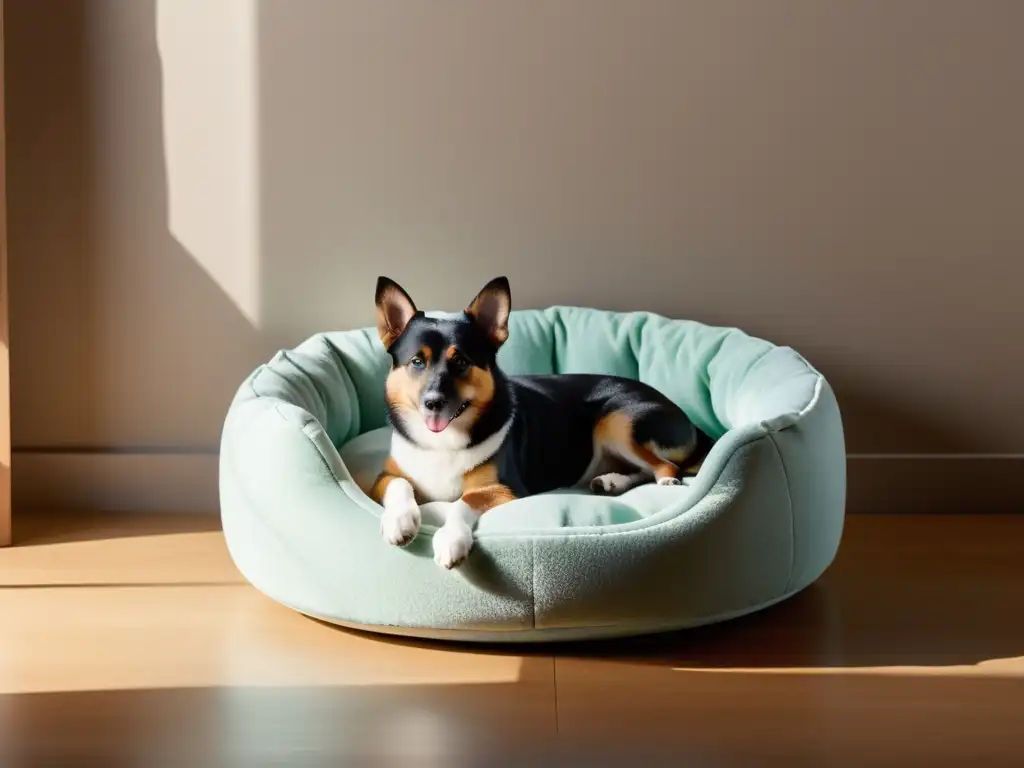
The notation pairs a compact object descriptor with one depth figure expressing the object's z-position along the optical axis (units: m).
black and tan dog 2.59
